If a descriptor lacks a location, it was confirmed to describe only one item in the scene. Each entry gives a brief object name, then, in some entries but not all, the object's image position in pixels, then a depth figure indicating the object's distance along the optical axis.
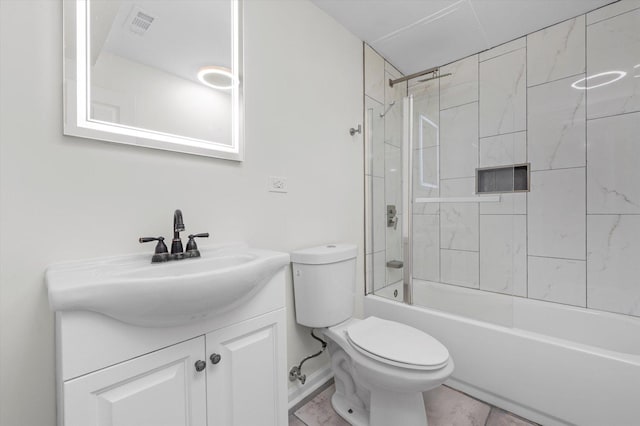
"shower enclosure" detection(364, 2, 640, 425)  1.63
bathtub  1.18
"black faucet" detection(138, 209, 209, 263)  0.96
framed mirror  0.90
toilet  1.14
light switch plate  1.42
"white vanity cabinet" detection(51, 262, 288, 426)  0.66
